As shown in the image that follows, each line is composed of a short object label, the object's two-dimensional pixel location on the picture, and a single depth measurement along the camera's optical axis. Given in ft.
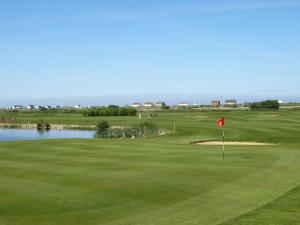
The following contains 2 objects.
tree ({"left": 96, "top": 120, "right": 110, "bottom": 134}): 237.98
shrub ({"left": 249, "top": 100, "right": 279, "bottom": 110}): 548.72
